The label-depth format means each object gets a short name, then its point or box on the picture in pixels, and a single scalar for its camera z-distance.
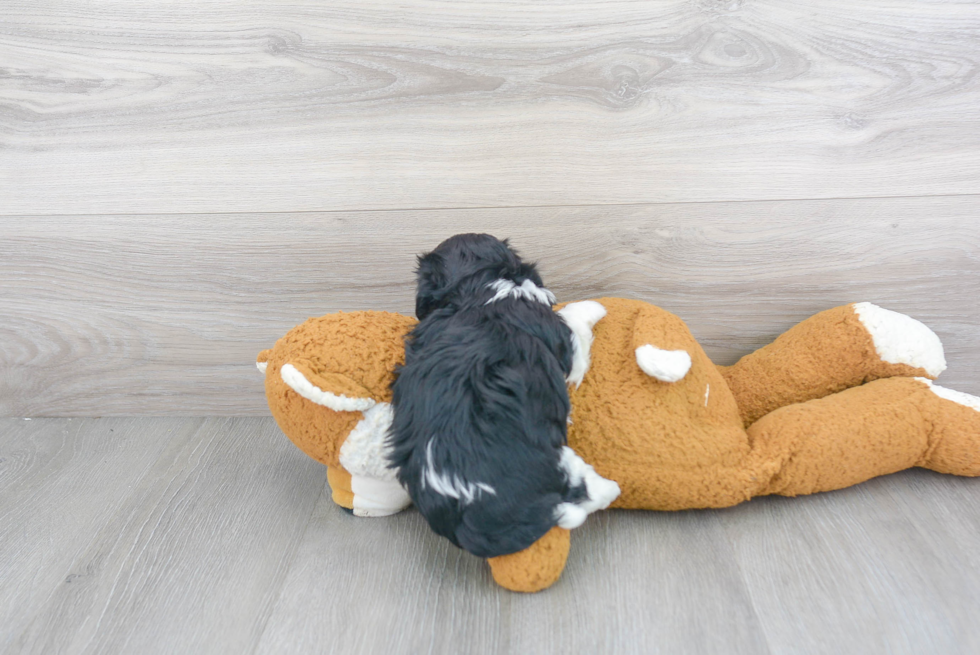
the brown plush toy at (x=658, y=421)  0.69
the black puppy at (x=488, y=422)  0.60
